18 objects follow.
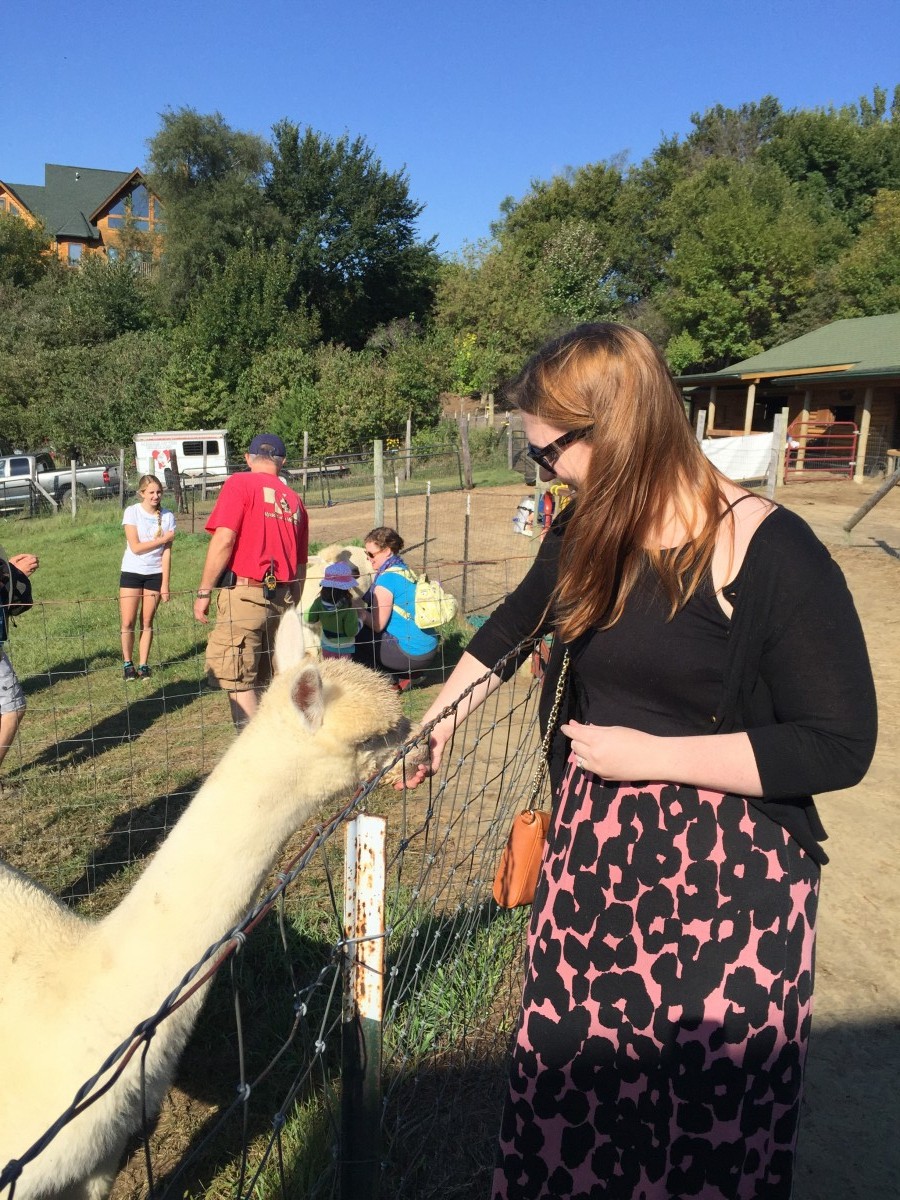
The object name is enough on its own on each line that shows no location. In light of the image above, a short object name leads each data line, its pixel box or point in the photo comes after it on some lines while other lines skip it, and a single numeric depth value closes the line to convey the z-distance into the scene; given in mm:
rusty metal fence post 1573
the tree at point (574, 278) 43656
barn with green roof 22328
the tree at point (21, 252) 42844
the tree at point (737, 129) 53594
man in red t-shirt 5223
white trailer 27141
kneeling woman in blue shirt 6605
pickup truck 21922
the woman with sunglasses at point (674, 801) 1377
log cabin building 56000
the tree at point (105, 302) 40531
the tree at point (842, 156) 46969
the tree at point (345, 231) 41750
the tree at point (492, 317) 39906
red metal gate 21578
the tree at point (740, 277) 36875
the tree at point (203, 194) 40719
